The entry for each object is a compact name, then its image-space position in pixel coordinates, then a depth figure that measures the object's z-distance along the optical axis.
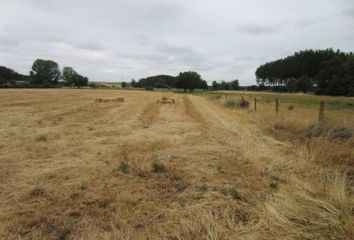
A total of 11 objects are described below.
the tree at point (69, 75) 102.19
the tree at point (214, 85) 131.09
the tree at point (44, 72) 98.62
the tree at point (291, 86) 89.75
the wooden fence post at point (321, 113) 11.28
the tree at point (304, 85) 86.41
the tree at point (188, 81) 106.62
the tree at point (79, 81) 101.00
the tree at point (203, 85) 114.28
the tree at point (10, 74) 113.07
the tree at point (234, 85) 127.12
